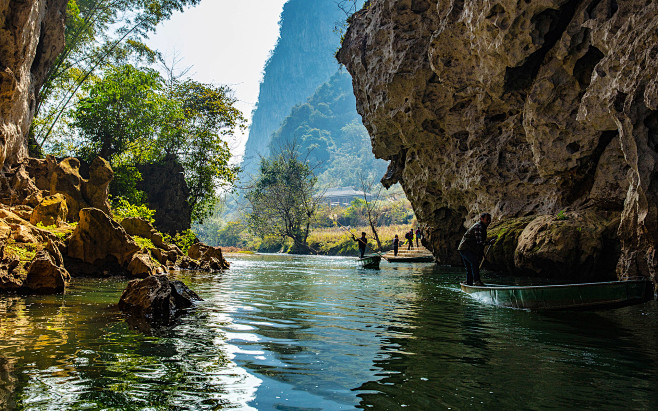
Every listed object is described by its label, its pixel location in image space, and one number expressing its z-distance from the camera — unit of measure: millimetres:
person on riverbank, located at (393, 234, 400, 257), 30575
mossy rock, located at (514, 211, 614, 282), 10984
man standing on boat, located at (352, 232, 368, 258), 25344
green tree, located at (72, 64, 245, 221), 21094
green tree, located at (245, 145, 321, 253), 50000
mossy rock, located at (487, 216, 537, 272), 14273
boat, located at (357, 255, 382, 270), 20078
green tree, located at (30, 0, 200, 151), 21125
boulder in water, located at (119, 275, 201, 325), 6324
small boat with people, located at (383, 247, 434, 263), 27547
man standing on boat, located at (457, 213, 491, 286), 9711
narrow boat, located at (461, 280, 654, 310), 6449
